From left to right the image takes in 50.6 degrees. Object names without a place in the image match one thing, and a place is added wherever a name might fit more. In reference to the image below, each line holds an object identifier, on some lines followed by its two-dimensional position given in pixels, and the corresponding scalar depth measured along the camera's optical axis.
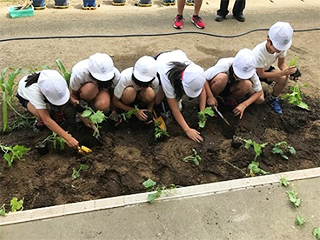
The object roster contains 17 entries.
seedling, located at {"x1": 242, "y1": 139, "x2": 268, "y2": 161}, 3.05
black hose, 4.85
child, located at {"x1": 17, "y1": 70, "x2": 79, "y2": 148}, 2.78
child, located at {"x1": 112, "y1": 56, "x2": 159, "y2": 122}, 3.05
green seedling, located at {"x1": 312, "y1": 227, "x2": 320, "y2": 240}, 2.44
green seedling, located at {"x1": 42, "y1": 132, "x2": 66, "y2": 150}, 3.00
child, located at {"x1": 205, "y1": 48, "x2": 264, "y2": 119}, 3.33
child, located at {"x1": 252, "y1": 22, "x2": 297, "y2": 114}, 3.48
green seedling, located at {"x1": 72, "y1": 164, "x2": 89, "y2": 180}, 2.83
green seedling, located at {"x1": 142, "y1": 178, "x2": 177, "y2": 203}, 2.59
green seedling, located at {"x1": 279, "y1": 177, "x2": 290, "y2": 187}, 2.81
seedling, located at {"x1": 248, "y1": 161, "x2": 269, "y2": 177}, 2.96
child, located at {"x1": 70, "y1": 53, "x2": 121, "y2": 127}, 3.01
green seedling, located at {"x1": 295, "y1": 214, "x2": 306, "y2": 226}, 2.52
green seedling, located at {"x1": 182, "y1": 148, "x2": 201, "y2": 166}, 3.04
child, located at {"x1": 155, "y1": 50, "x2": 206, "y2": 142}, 3.04
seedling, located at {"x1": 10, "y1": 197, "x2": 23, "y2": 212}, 2.48
